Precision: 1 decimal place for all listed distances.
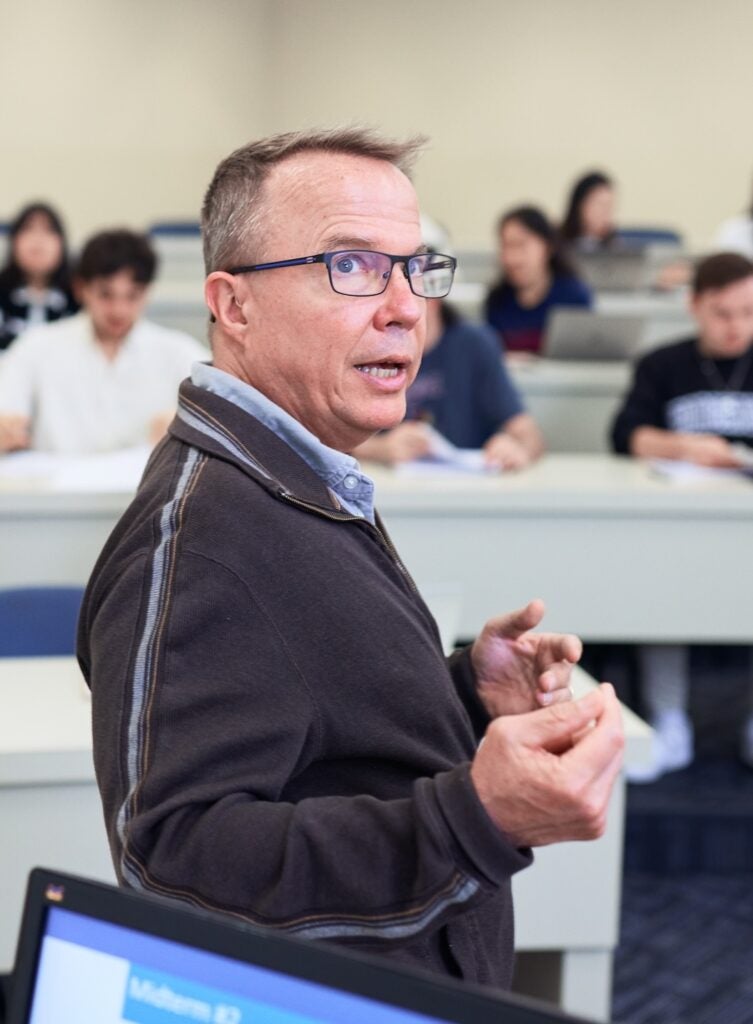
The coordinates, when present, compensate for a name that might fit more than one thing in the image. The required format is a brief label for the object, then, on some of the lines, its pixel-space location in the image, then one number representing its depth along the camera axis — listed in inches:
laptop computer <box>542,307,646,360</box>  171.0
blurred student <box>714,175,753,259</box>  253.6
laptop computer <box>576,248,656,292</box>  233.9
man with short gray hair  34.1
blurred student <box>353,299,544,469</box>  143.6
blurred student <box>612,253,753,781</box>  126.6
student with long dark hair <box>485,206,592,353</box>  197.2
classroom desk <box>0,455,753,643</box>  109.6
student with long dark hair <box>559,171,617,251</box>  309.1
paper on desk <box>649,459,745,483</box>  118.3
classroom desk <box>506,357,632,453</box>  162.2
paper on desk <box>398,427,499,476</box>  119.7
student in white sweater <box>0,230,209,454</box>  137.9
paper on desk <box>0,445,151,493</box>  107.0
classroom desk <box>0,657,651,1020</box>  64.3
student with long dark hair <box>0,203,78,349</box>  210.7
